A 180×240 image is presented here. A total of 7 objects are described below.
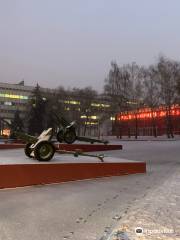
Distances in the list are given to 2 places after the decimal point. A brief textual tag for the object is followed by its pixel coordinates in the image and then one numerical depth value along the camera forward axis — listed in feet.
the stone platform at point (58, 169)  21.02
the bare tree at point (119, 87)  147.04
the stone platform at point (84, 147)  44.51
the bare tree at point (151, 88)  141.12
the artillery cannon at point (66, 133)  45.99
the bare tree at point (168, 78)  137.09
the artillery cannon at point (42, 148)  25.29
